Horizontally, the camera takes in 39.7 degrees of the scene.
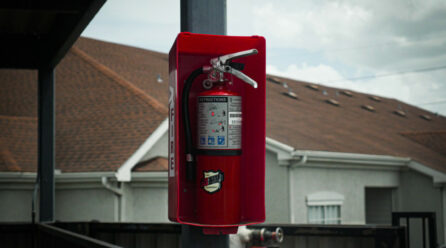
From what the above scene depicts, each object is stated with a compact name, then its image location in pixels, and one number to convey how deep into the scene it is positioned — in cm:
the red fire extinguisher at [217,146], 280
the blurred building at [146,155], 1470
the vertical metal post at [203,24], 288
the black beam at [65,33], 593
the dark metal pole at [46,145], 799
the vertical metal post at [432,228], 736
